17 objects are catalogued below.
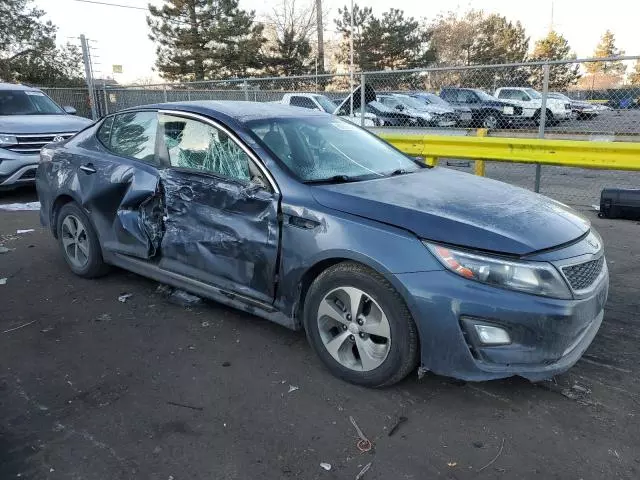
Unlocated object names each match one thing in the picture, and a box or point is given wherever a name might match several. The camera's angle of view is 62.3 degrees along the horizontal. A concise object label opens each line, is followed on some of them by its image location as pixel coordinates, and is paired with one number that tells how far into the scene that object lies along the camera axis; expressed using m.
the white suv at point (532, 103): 9.87
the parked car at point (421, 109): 11.39
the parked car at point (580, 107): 10.09
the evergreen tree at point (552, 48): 53.31
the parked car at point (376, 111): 11.18
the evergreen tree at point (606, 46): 73.22
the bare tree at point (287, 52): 41.25
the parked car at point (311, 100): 14.38
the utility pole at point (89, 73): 16.55
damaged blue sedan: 2.62
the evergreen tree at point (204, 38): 37.47
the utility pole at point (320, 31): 34.56
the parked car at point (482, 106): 12.51
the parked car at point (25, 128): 8.10
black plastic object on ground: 6.75
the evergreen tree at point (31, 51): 29.31
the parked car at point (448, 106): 12.23
